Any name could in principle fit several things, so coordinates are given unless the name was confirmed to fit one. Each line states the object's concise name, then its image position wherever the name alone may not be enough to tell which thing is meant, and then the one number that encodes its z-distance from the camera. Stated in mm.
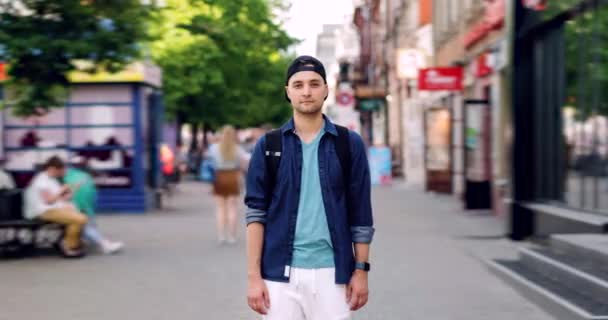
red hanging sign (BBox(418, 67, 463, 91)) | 24484
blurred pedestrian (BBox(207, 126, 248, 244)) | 14914
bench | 13359
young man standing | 4125
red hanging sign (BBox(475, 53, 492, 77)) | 21266
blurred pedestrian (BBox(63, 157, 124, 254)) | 13672
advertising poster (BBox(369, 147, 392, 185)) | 33188
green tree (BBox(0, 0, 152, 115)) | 13703
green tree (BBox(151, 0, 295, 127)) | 21203
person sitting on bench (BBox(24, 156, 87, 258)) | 13297
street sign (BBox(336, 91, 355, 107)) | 33375
